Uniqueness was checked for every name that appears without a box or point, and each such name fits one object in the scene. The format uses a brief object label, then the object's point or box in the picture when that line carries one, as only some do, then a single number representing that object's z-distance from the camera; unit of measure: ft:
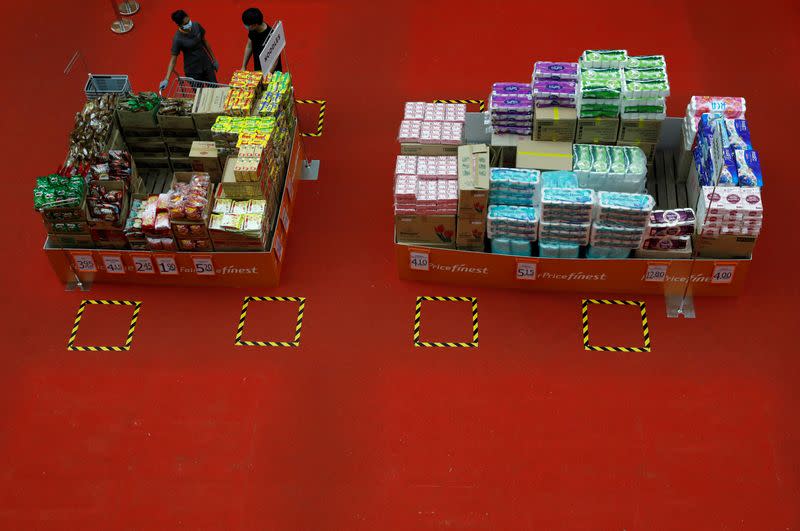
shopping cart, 42.27
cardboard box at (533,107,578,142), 36.37
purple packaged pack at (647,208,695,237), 34.19
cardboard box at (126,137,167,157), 39.91
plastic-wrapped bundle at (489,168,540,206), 34.81
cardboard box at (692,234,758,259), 34.06
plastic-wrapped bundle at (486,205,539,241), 34.68
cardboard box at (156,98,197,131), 38.24
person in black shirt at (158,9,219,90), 41.39
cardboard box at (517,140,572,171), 36.27
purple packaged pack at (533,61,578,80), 36.76
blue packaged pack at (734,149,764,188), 33.71
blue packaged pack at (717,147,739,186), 33.71
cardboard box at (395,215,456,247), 35.32
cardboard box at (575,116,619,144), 36.58
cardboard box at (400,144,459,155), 36.73
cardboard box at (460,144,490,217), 33.65
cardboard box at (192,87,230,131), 37.81
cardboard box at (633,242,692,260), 34.73
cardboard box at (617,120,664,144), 36.55
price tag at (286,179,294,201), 39.86
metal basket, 41.91
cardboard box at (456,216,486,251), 35.06
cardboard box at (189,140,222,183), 37.63
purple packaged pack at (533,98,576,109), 36.55
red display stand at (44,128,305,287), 36.37
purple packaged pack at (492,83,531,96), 37.01
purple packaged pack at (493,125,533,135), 37.27
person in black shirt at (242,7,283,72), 40.70
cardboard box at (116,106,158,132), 38.55
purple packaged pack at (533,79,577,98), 36.32
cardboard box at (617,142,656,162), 37.37
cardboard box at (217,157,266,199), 35.63
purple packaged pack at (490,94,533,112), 36.40
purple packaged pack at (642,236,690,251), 34.45
